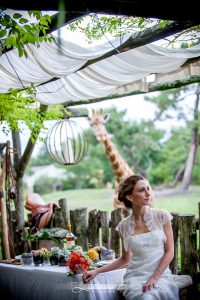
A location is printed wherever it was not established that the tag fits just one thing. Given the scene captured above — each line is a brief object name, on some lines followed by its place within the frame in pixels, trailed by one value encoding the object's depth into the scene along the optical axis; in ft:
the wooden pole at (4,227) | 20.33
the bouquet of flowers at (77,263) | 11.79
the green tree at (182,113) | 59.93
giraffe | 29.45
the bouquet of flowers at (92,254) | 13.11
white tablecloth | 11.89
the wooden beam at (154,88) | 18.01
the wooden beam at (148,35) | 12.01
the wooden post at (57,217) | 20.74
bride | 10.62
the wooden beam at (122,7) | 6.86
